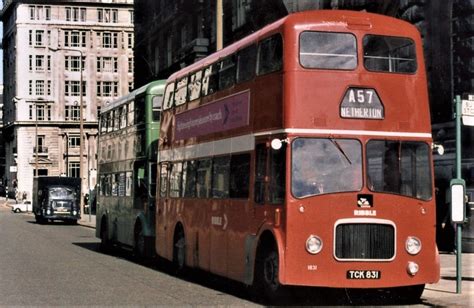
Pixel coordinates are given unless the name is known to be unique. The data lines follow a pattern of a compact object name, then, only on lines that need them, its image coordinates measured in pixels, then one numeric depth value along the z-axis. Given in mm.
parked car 78431
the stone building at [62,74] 118062
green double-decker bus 20842
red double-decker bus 12039
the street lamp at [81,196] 50738
